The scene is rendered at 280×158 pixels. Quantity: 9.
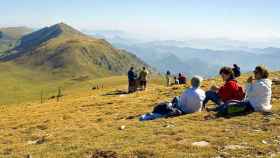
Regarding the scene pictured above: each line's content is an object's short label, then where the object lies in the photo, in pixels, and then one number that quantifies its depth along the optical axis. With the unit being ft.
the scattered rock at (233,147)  32.05
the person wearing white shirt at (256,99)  43.44
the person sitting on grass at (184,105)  46.64
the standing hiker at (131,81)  111.35
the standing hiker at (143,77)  113.03
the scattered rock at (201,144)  33.25
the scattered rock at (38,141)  41.24
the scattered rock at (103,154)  32.26
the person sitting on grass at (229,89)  46.51
